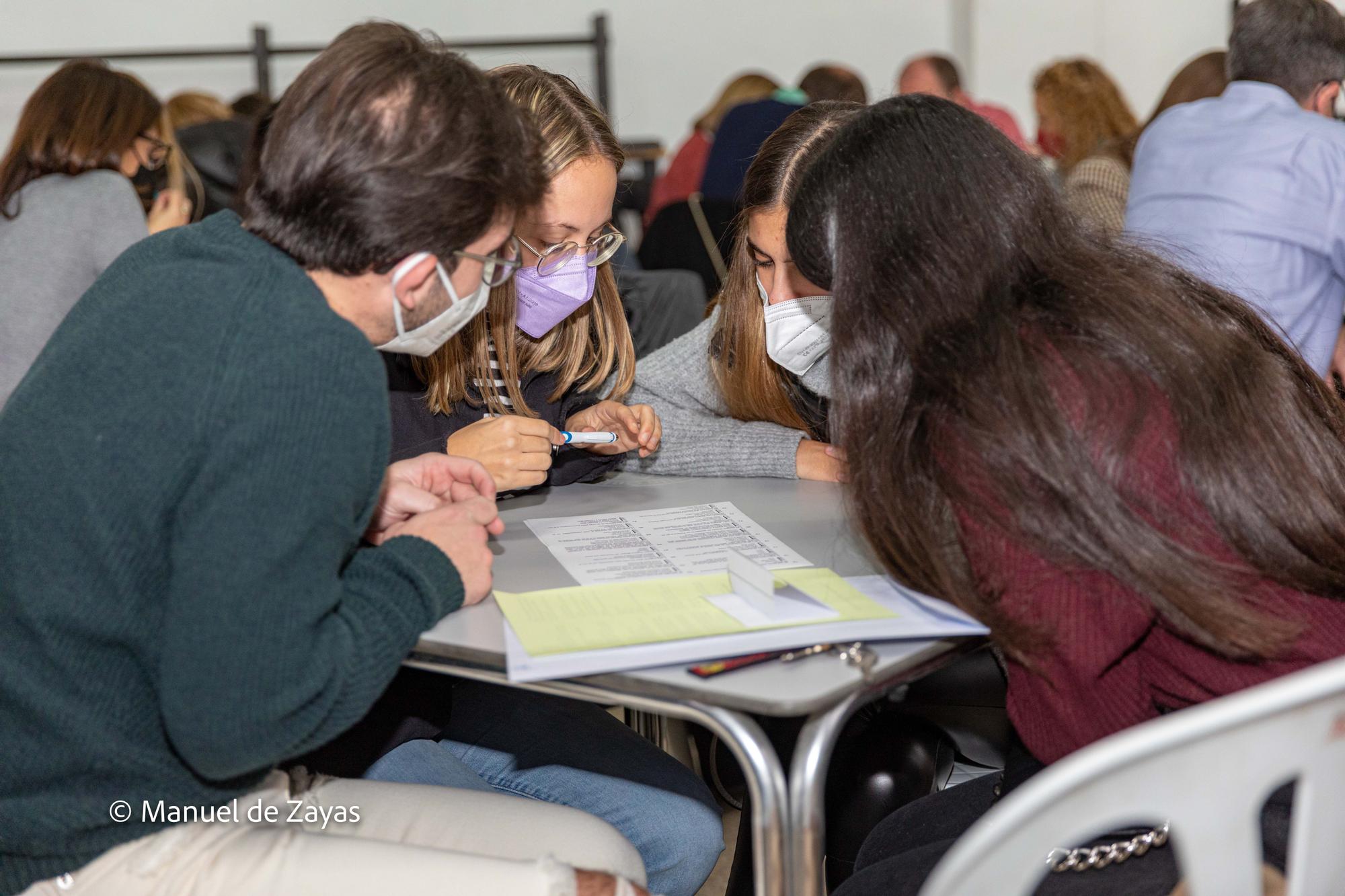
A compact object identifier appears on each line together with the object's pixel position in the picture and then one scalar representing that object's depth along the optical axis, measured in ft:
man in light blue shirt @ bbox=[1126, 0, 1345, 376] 7.47
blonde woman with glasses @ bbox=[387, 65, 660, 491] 4.80
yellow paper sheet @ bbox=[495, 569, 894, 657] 3.19
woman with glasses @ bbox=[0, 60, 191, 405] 7.70
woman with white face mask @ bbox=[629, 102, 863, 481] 5.26
